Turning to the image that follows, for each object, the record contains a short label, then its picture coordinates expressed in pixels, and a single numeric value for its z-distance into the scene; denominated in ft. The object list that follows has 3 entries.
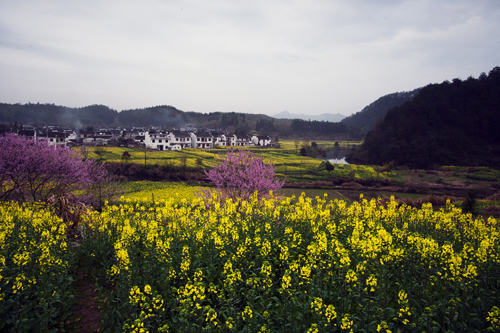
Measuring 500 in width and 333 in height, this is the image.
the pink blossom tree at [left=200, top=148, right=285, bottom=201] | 47.03
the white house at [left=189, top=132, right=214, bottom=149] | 300.61
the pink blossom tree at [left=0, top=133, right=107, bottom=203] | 46.88
